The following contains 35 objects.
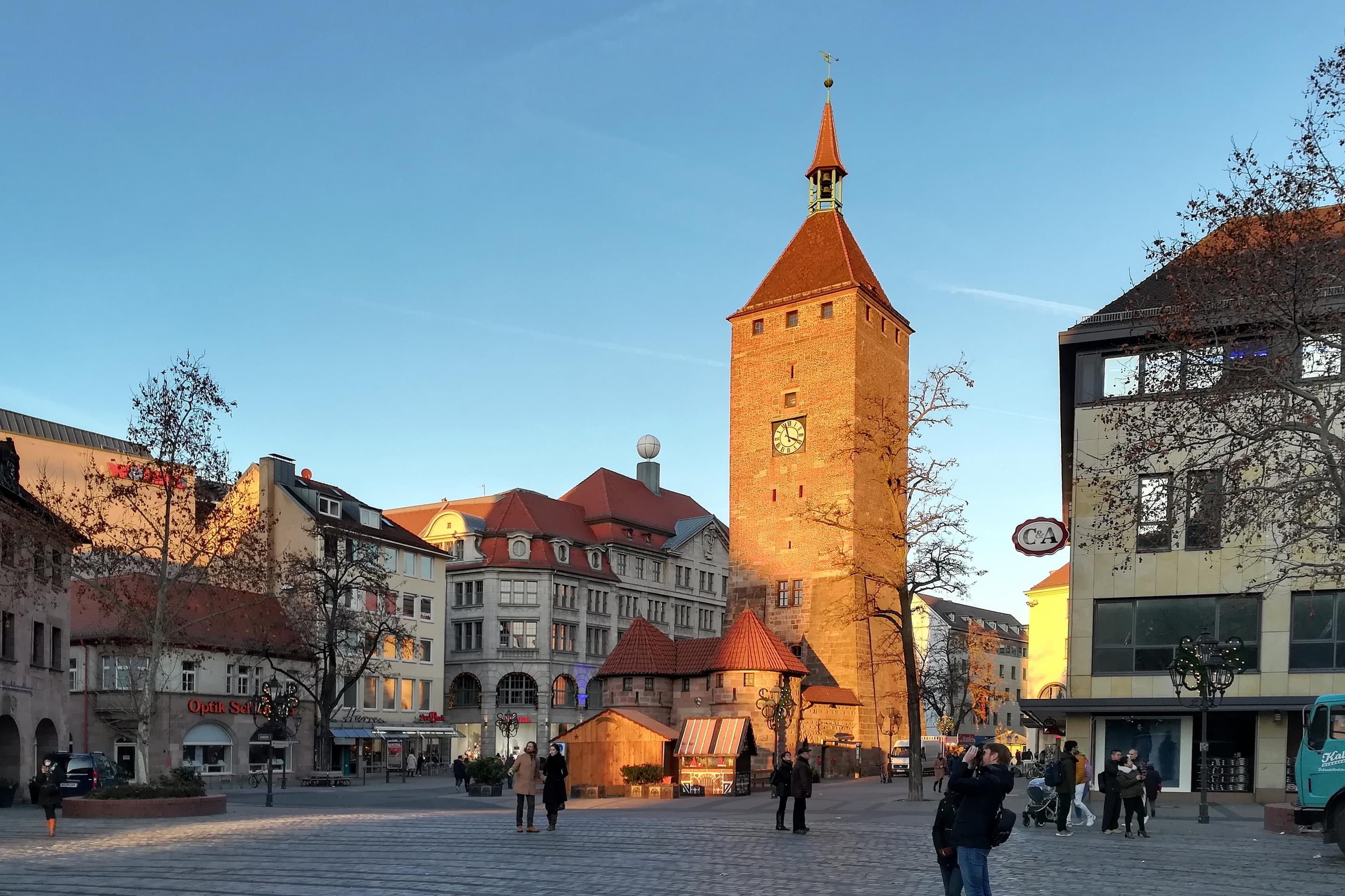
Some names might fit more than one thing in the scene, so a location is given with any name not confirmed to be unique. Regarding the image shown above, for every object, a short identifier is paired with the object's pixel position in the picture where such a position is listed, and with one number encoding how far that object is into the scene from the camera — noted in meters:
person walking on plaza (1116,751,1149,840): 24.64
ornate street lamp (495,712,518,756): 69.19
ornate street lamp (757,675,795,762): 56.50
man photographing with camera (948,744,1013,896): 11.87
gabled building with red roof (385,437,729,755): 86.00
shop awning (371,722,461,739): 75.56
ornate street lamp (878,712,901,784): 72.19
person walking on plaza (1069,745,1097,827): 27.55
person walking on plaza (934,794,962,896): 12.55
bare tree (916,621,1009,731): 98.44
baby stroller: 27.19
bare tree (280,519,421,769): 54.81
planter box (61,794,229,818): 30.33
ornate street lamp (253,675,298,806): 45.22
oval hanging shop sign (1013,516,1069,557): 41.44
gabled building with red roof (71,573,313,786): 56.53
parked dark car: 38.44
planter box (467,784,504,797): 46.09
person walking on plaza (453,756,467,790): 57.62
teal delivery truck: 21.80
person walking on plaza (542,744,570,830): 25.75
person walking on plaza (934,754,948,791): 40.66
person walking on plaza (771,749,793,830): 26.61
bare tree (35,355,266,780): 33.69
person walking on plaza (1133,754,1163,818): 29.91
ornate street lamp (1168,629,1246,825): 30.88
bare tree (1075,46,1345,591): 22.23
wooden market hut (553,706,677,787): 45.28
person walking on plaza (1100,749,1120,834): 25.20
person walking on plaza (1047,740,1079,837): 25.77
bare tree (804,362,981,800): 43.25
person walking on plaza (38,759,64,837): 24.80
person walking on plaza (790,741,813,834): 25.88
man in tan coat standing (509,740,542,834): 25.17
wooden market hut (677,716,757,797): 45.59
